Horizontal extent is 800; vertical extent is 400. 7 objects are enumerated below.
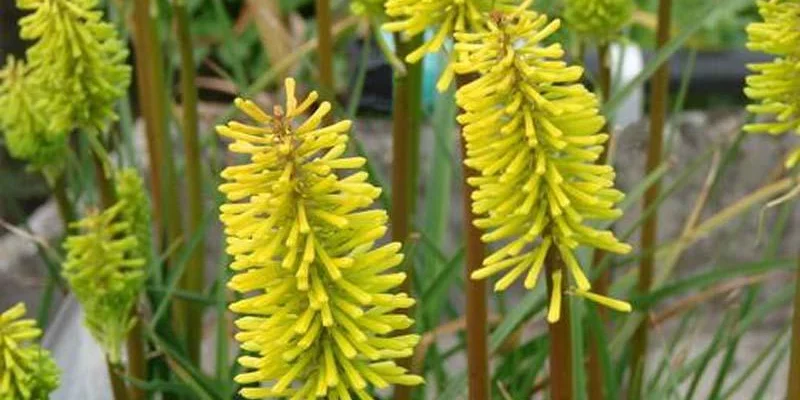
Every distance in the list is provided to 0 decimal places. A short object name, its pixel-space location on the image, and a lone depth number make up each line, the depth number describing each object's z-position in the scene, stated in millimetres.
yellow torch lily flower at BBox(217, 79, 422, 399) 913
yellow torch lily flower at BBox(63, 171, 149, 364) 1212
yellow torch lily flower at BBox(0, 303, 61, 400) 1055
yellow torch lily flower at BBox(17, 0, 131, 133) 1172
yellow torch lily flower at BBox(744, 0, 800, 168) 1045
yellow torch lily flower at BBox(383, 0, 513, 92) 1025
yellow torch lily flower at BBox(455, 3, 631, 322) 936
